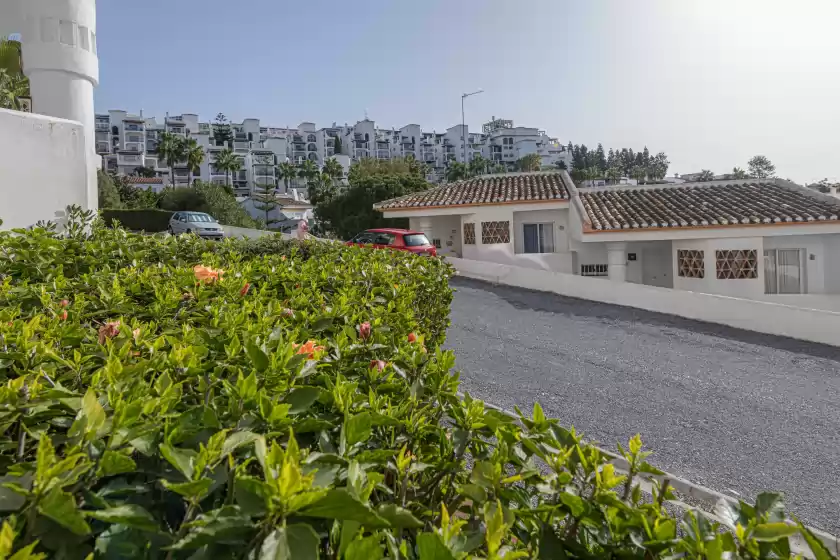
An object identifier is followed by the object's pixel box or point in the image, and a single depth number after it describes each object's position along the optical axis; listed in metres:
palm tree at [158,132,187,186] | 70.12
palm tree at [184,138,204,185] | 70.12
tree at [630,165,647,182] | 101.68
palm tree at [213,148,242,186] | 81.06
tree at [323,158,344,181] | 79.19
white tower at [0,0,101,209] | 11.77
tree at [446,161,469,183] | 81.31
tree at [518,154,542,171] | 94.97
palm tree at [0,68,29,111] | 16.83
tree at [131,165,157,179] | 83.31
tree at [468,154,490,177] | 91.82
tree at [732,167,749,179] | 84.14
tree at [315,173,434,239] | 34.03
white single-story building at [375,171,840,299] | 17.61
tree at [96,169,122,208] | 39.03
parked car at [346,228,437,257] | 19.12
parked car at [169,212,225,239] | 28.84
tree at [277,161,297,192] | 83.94
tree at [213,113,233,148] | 98.14
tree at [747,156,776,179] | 96.65
